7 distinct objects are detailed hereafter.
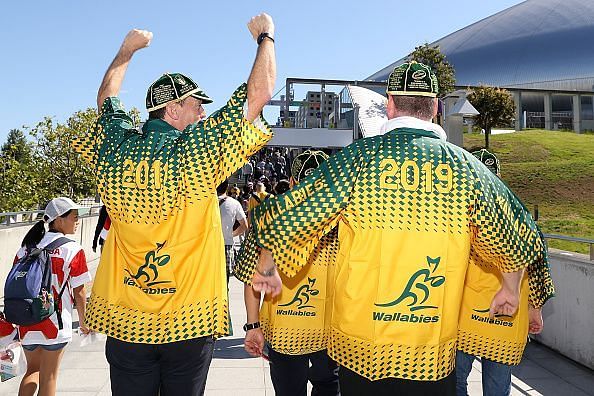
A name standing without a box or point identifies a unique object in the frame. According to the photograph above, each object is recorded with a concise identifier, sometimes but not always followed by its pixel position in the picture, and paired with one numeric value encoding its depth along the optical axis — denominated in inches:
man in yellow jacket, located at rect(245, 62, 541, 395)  90.2
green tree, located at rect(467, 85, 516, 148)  1680.6
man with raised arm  100.3
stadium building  3457.2
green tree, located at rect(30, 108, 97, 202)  1244.5
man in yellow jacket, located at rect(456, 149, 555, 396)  146.3
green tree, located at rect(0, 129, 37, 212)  846.3
